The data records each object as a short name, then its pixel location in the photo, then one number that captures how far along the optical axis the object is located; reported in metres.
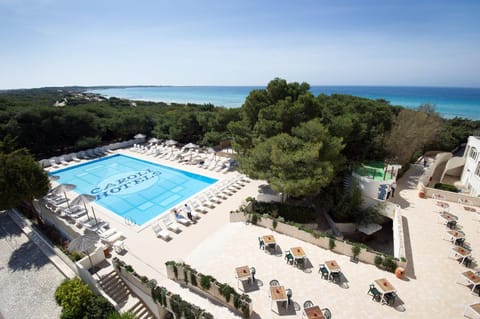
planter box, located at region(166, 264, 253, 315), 7.45
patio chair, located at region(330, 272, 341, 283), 8.17
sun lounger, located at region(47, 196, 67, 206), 14.28
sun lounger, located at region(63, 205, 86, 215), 13.22
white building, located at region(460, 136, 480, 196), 15.15
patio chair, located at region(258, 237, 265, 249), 9.89
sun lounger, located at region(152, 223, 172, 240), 11.30
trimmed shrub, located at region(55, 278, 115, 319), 7.83
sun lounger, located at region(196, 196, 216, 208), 14.23
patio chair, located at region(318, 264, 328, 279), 8.32
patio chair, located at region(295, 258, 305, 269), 8.86
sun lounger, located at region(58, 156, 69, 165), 22.86
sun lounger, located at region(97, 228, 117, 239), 11.15
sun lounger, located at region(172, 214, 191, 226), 12.41
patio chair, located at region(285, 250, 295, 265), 9.05
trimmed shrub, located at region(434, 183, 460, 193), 15.17
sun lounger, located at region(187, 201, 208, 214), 13.65
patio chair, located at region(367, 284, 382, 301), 7.39
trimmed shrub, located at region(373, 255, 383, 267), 8.68
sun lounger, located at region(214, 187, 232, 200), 15.30
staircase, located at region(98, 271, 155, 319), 8.42
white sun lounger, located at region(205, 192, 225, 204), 14.72
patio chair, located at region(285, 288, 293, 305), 7.11
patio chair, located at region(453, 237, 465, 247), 9.62
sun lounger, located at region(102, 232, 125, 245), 10.76
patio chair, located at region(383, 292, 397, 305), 7.25
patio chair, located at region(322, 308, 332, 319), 6.55
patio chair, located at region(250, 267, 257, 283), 8.09
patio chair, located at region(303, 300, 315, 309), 6.88
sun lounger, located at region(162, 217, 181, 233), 11.86
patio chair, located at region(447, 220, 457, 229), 10.81
